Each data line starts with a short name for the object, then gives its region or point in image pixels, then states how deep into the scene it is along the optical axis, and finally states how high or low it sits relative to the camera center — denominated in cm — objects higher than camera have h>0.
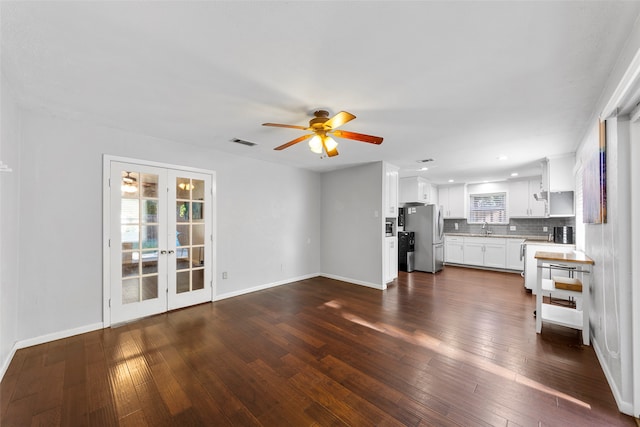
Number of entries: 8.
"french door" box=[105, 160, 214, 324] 321 -32
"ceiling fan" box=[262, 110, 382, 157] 237 +88
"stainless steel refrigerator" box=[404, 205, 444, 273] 632 -52
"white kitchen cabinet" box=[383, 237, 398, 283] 491 -90
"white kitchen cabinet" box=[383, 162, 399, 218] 492 +52
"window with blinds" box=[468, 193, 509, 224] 688 +21
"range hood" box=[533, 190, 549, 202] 468 +40
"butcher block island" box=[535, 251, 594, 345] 269 -90
